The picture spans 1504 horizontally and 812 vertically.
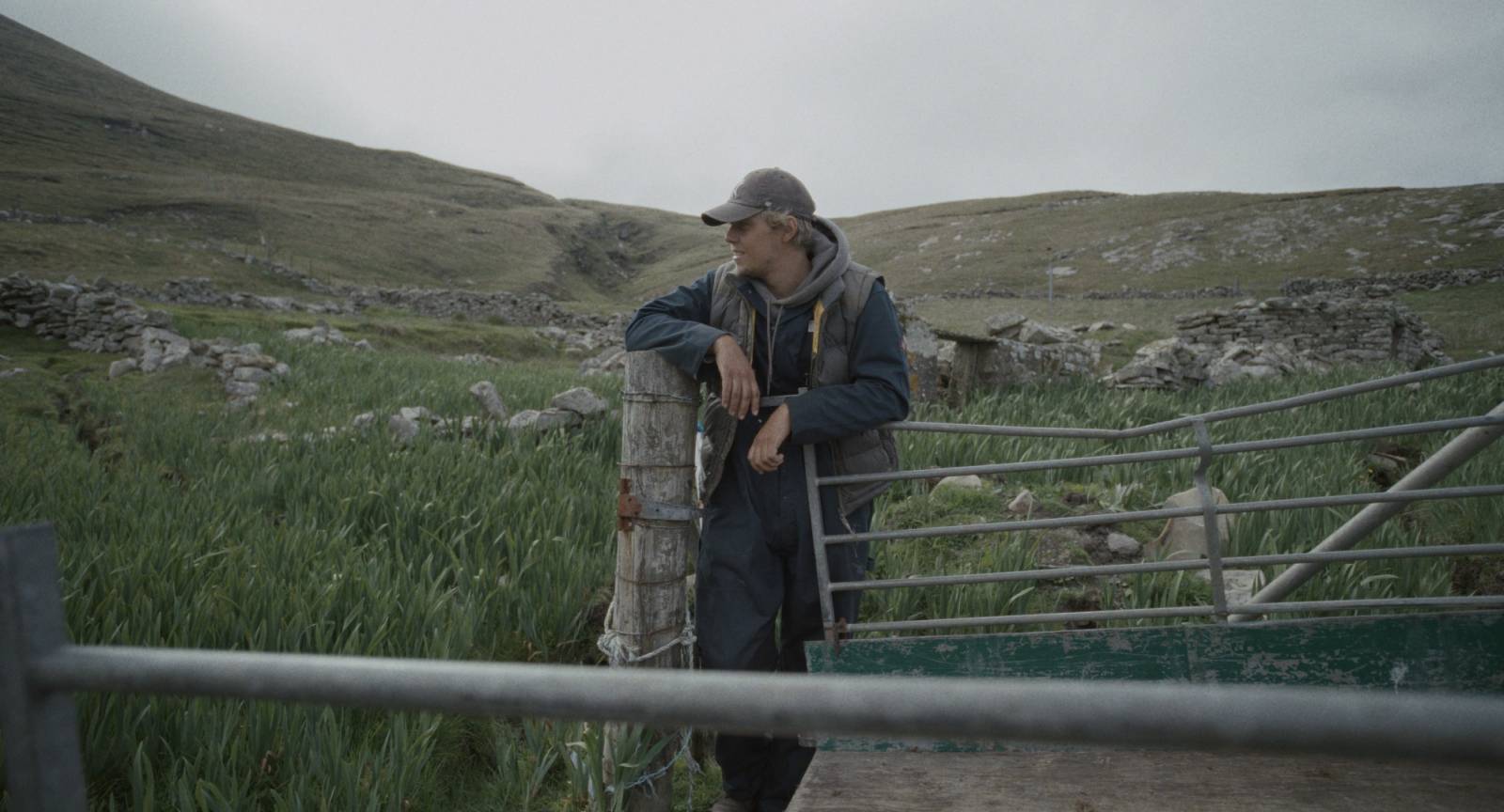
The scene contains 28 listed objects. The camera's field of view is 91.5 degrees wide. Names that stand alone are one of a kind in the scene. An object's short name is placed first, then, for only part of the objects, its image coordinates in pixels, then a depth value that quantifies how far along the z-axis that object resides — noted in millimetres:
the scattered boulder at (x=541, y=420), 5848
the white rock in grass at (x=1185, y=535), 3818
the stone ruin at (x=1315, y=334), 11961
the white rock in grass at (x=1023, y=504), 4309
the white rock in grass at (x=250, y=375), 8867
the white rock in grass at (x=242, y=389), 8180
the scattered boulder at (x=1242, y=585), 3238
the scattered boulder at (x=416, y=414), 6316
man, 2402
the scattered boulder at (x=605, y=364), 14170
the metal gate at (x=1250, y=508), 2188
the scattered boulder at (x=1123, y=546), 4023
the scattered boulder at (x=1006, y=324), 10211
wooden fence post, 2471
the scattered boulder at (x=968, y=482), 4734
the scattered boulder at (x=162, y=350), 9594
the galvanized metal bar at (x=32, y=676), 660
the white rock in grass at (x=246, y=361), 9468
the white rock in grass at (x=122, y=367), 9422
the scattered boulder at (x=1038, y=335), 10281
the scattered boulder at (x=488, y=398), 7105
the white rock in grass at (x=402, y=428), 5718
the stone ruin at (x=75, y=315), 12070
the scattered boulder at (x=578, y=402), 6145
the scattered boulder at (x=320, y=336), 13456
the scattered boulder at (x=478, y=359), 14516
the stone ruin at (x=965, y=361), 7867
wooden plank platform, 1884
